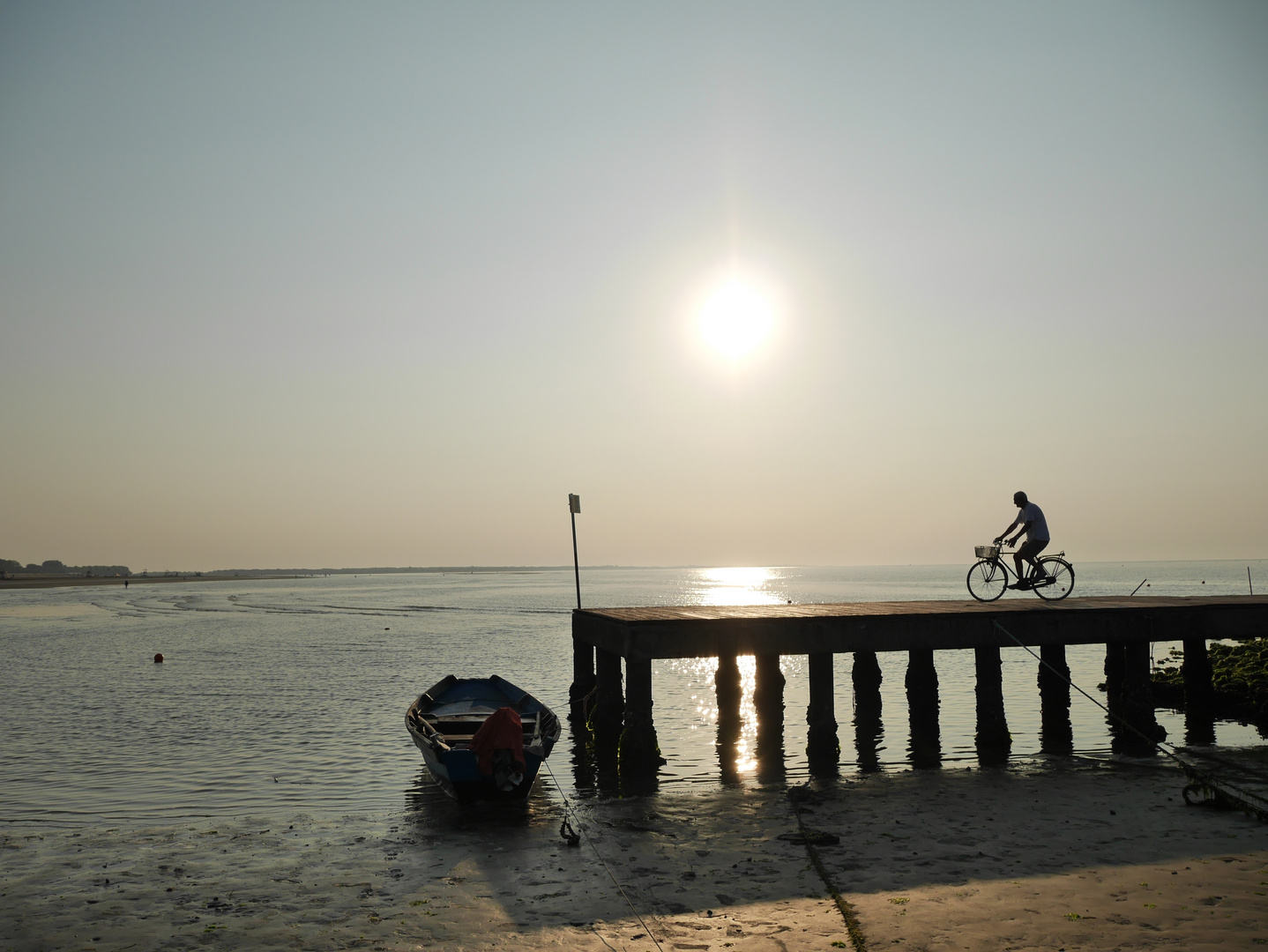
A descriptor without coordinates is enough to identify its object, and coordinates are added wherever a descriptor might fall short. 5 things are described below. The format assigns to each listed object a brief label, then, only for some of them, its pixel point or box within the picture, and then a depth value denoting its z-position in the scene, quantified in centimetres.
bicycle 2050
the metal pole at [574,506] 2261
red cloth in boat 1370
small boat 1377
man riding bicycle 2000
